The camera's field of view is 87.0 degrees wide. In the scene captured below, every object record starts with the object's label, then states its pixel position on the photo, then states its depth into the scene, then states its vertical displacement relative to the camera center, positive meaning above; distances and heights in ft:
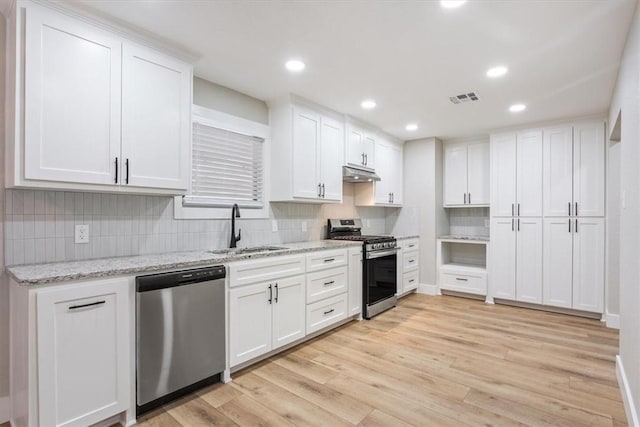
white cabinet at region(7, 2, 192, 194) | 6.03 +2.12
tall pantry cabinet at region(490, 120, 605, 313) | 13.24 -0.05
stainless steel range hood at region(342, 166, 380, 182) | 13.55 +1.66
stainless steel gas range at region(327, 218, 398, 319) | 12.96 -2.07
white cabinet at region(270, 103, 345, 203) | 11.37 +2.14
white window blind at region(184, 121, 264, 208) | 9.92 +1.46
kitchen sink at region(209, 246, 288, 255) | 9.38 -1.07
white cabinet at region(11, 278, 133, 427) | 5.47 -2.42
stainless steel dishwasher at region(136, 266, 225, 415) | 6.64 -2.53
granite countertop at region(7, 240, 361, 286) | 5.62 -1.02
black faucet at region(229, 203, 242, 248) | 10.19 -0.27
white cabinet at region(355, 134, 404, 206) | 15.90 +1.68
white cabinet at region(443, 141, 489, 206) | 16.56 +2.06
